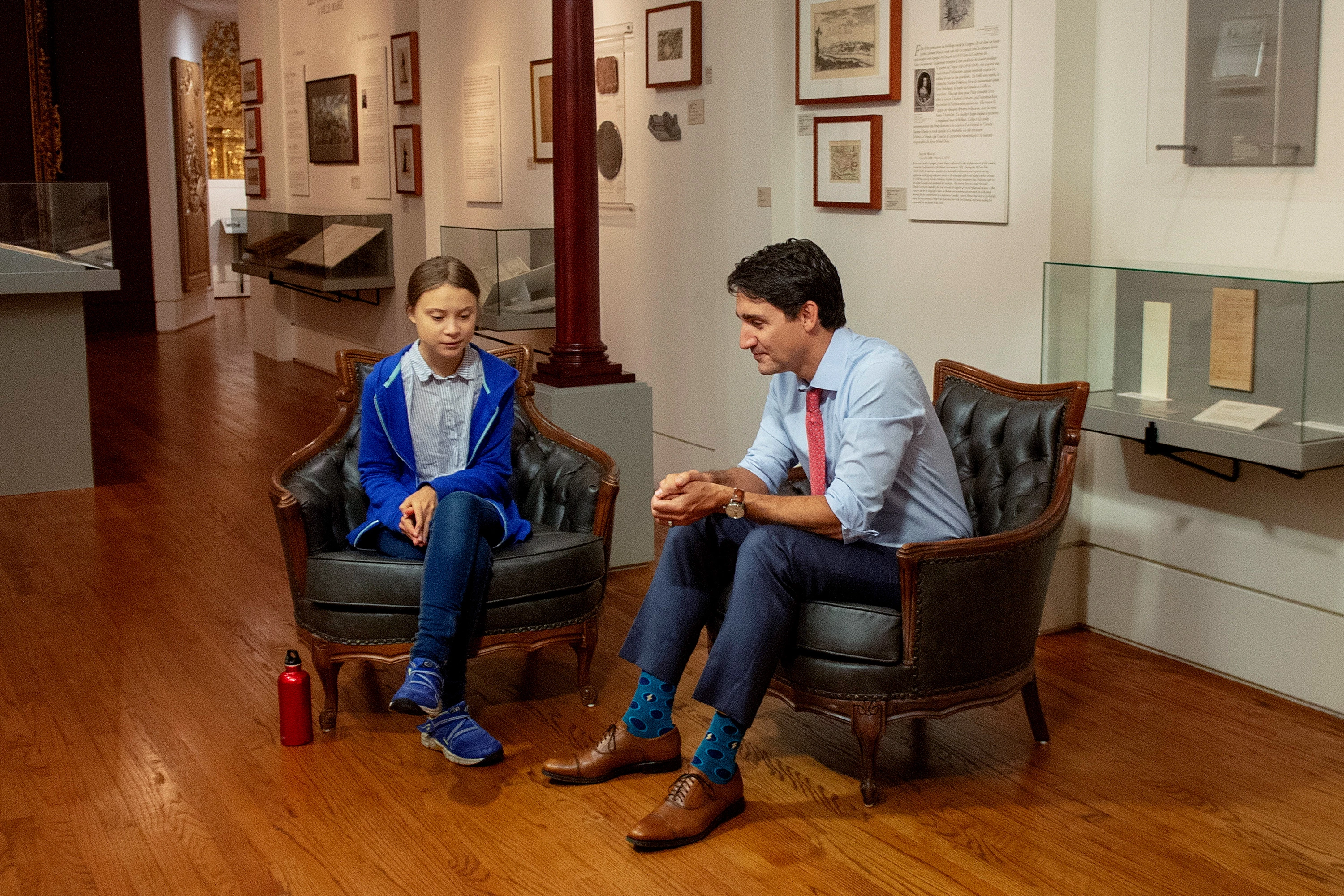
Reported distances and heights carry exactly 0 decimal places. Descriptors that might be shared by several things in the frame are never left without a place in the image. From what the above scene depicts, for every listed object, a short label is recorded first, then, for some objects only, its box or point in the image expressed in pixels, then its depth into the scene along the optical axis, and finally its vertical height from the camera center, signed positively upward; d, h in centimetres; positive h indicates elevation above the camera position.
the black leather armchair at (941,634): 317 -95
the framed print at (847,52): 505 +66
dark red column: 510 +7
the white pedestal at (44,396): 671 -79
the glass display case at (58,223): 668 +5
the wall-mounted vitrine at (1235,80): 373 +40
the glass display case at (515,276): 691 -23
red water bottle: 361 -124
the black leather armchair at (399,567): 364 -90
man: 312 -70
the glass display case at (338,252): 977 -15
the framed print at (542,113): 745 +63
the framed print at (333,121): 1038 +85
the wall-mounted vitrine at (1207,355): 354 -37
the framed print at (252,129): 1257 +94
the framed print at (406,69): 909 +108
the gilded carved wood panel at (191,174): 1422 +62
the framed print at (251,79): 1239 +138
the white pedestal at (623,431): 506 -75
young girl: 349 -68
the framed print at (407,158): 922 +49
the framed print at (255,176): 1262 +51
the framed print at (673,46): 614 +83
